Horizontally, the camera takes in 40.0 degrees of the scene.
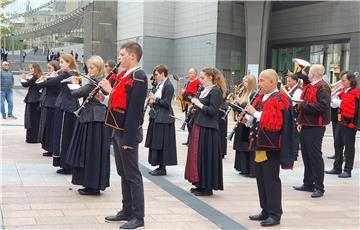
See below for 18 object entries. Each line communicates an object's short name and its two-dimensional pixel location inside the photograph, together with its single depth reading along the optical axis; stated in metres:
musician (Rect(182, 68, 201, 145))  10.98
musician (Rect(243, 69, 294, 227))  5.52
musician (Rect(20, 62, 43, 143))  10.71
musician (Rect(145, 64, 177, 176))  8.16
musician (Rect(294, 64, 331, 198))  7.15
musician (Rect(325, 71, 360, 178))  8.89
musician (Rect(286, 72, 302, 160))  9.63
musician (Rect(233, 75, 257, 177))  7.77
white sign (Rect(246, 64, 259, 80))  25.75
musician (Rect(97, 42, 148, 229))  4.98
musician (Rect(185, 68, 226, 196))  6.88
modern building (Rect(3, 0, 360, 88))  28.64
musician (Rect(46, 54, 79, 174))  7.39
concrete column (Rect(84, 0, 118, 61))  37.69
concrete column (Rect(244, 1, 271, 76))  29.50
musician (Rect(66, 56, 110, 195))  6.52
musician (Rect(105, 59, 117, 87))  8.91
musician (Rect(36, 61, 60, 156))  8.79
